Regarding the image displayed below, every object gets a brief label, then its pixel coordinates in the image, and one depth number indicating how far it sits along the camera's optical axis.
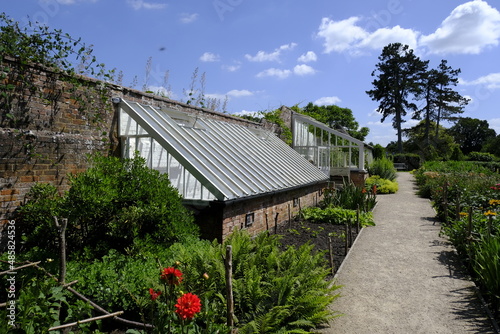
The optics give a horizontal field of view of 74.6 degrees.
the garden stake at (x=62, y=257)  2.79
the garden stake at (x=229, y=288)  2.75
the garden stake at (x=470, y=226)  6.08
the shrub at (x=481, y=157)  39.00
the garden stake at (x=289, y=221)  8.51
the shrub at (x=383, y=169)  21.75
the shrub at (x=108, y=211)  4.21
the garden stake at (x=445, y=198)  9.77
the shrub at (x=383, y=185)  17.94
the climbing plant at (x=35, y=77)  4.54
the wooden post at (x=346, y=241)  6.66
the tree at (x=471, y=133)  57.38
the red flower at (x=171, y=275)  2.28
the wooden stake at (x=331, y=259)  5.65
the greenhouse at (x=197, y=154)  6.01
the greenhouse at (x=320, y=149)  16.52
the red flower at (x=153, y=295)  2.37
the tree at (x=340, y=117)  50.75
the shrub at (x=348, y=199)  11.09
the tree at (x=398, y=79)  43.12
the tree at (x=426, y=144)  44.62
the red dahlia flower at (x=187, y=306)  2.06
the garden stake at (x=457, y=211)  8.21
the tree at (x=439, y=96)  45.84
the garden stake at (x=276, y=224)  7.88
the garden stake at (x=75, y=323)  2.49
